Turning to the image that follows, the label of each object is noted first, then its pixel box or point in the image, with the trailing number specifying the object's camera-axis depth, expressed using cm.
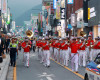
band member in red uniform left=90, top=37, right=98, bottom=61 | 1904
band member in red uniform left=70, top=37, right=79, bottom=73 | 1597
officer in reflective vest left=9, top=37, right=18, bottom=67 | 1948
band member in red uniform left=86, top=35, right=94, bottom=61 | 2078
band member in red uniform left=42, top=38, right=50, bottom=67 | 1951
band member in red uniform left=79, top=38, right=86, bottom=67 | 1909
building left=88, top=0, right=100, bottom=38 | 4241
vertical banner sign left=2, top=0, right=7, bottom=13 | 5975
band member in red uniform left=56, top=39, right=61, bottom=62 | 2167
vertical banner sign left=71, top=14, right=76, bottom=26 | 5894
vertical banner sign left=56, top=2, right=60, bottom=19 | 7956
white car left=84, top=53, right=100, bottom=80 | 910
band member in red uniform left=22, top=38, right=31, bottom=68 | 1914
